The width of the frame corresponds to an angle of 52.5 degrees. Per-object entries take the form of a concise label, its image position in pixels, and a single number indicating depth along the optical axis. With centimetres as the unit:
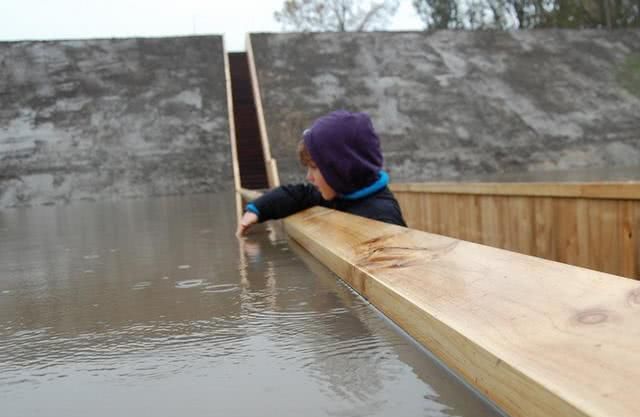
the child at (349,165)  238
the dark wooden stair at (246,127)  1172
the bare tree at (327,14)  3406
